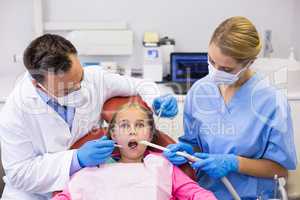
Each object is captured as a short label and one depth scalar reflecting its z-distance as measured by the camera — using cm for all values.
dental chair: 164
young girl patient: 146
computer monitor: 259
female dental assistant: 140
